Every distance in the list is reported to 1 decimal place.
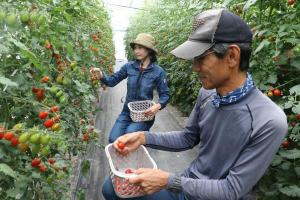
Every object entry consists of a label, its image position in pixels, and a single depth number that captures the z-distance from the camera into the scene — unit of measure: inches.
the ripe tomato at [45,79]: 81.4
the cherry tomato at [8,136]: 55.6
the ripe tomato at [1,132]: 56.0
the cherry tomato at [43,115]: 66.1
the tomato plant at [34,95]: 58.2
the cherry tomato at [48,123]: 62.9
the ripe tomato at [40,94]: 74.6
